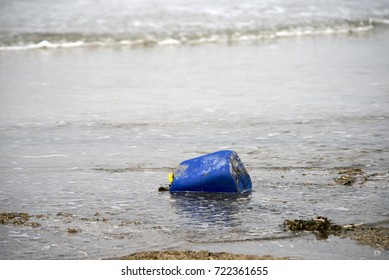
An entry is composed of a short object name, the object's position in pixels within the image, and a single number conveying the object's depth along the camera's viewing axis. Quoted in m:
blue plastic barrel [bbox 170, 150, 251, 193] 11.23
